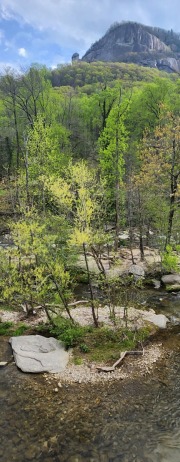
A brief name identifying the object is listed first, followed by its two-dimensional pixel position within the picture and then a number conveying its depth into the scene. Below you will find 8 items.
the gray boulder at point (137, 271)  24.98
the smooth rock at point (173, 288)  22.78
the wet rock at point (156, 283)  23.72
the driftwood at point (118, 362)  13.34
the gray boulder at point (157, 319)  17.31
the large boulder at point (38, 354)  13.55
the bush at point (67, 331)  15.08
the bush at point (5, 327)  16.59
